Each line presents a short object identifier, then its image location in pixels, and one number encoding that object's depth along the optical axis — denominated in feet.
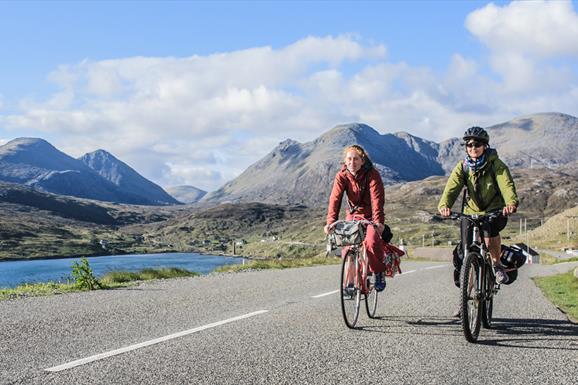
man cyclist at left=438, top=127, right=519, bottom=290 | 25.63
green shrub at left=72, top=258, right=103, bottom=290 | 47.93
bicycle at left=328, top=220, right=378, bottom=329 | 26.25
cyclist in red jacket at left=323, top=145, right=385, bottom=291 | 26.73
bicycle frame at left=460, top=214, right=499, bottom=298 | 24.54
